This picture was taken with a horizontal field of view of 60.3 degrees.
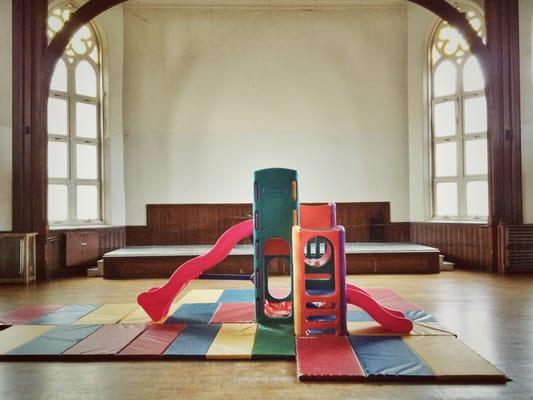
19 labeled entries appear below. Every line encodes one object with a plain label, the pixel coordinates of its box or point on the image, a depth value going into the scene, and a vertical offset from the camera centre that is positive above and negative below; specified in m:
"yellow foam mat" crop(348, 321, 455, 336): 3.77 -1.06
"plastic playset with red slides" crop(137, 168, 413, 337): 3.75 -0.56
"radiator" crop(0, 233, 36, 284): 6.49 -0.68
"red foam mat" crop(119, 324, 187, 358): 3.32 -1.05
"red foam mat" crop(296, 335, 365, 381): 2.83 -1.05
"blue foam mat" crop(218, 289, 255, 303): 5.25 -1.07
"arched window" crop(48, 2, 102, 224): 7.60 +1.36
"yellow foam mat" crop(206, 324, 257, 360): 3.26 -1.05
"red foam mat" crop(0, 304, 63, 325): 4.31 -1.05
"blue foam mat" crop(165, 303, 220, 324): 4.28 -1.06
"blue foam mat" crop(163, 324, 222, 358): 3.32 -1.05
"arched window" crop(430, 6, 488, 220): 7.75 +1.36
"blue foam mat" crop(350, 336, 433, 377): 2.88 -1.05
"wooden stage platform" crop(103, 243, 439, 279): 7.09 -0.87
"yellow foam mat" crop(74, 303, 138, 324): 4.29 -1.05
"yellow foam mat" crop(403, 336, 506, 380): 2.82 -1.05
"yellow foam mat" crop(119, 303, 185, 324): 4.25 -1.05
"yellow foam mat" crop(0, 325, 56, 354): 3.54 -1.05
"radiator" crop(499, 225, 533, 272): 6.97 -0.66
